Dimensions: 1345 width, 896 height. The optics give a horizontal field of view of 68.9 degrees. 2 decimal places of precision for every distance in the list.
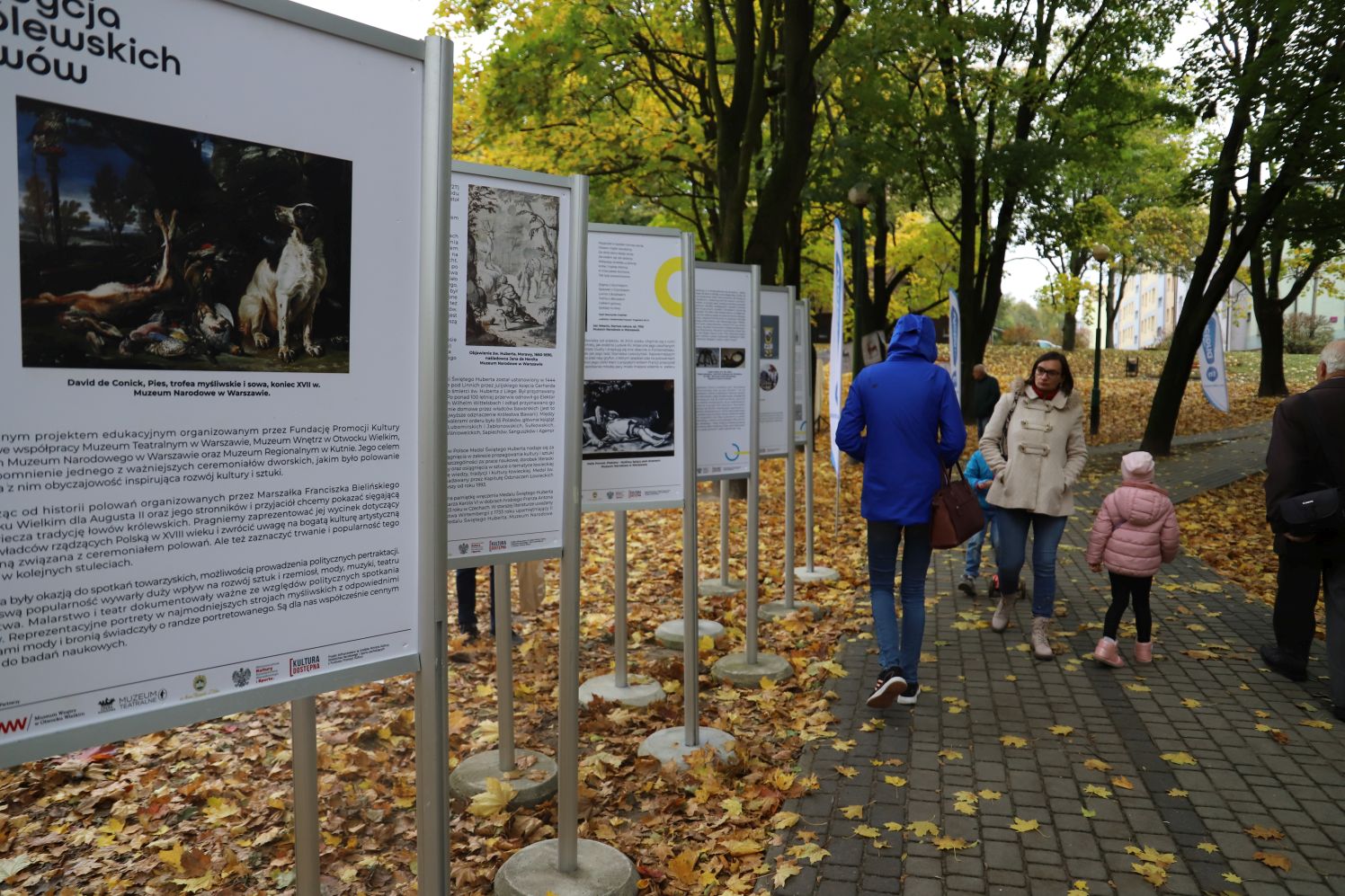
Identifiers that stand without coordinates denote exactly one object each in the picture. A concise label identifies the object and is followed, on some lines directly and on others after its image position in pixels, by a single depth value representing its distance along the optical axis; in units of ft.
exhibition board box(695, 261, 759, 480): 20.22
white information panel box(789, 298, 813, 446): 31.14
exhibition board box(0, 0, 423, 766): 5.58
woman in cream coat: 22.50
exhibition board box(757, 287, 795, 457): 25.98
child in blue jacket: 27.09
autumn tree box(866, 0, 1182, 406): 60.85
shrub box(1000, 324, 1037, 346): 190.64
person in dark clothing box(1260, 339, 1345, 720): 19.27
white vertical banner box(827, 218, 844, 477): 30.14
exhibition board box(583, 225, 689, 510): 14.94
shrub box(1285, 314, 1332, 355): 135.13
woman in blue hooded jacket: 18.67
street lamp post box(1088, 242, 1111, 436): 78.28
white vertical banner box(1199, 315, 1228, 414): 60.44
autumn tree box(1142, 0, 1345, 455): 39.83
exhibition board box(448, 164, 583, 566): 10.87
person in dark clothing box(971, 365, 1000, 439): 39.47
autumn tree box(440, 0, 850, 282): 41.14
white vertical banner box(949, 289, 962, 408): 44.80
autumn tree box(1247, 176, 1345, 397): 47.78
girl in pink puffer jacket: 21.25
